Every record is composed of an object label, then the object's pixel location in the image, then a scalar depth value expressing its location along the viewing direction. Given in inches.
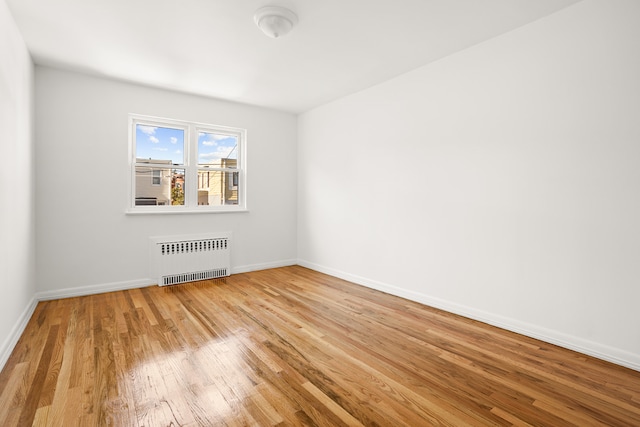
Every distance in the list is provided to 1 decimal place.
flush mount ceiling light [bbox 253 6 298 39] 100.6
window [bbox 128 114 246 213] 172.9
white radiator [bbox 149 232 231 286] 171.0
